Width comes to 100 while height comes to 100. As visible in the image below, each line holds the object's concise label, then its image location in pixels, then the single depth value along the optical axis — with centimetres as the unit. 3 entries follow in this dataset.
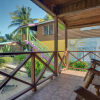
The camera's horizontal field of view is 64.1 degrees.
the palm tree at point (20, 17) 1361
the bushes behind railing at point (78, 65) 483
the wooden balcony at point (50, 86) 159
